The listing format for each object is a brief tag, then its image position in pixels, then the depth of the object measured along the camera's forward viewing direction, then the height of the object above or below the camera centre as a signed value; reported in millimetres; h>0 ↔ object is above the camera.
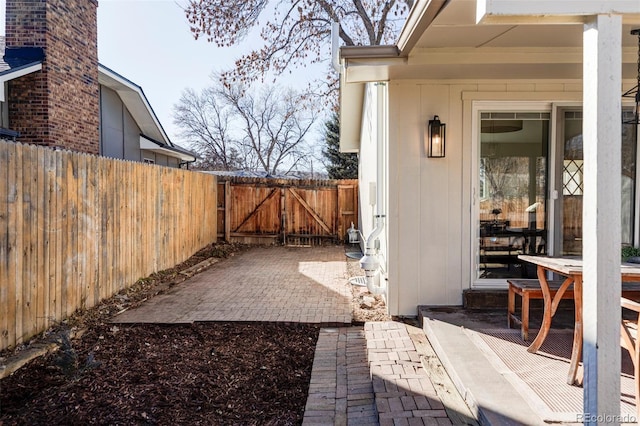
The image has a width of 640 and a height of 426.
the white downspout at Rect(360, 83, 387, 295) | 5621 -391
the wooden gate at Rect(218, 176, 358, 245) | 11781 -5
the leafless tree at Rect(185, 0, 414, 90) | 11836 +5564
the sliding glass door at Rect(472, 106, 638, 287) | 4441 +243
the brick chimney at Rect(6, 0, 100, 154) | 7254 +2507
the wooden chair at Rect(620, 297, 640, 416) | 2100 -695
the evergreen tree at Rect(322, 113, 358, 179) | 21125 +2641
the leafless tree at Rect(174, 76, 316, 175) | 28219 +5577
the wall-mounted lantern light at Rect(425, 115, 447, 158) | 4316 +755
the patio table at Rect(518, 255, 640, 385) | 2650 -532
